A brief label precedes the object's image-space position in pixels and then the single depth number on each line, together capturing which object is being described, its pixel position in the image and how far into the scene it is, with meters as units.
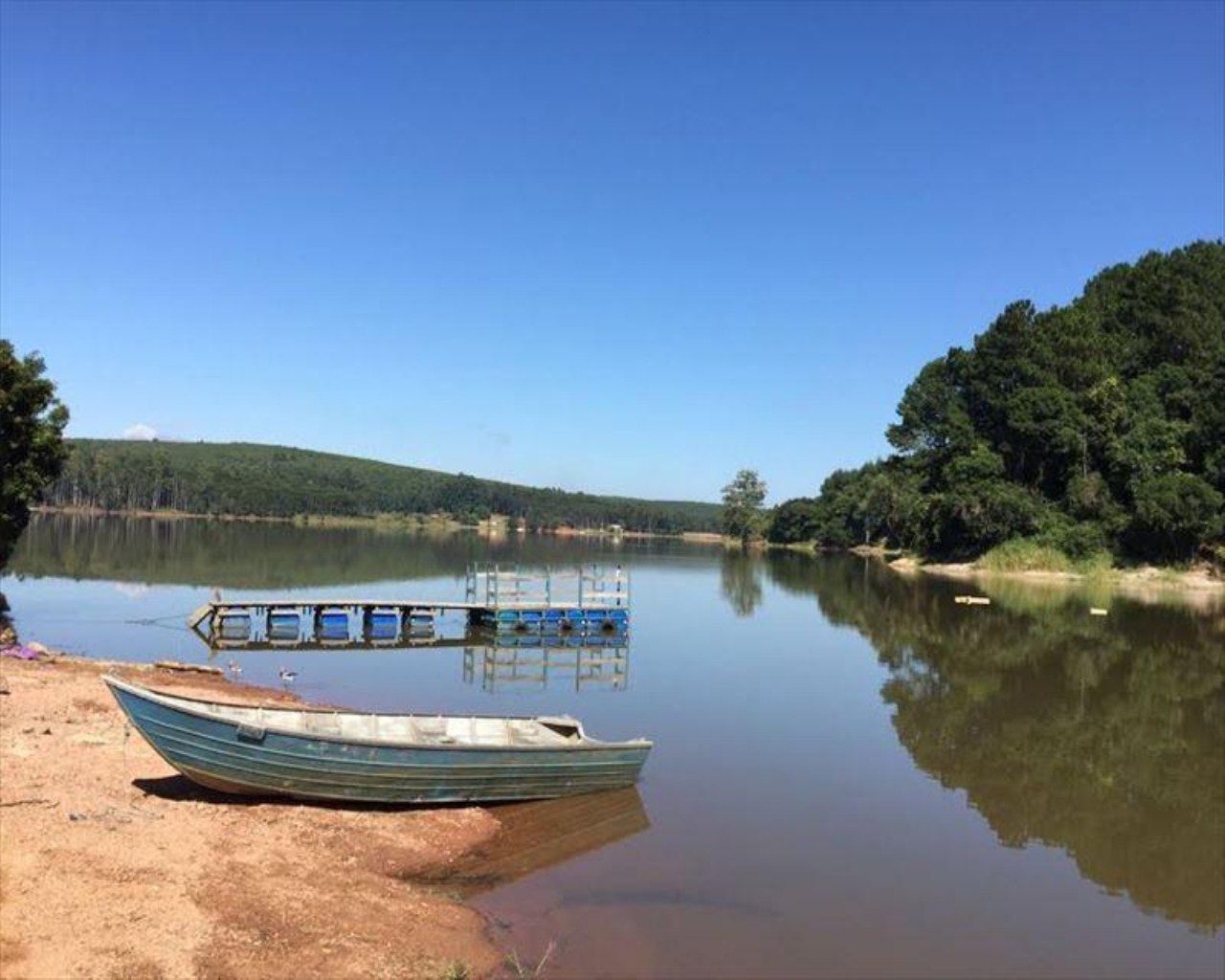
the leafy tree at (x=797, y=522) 149.12
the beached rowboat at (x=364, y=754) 12.46
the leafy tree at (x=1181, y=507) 65.00
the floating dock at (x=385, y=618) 35.34
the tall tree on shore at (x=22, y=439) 29.47
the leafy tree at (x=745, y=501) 180.62
